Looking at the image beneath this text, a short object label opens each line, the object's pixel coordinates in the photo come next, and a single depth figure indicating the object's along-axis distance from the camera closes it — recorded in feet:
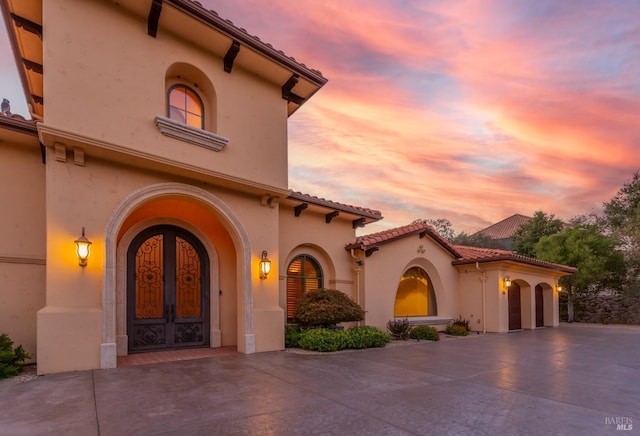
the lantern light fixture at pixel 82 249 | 21.66
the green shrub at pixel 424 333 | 39.24
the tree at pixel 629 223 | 66.39
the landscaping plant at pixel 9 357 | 19.84
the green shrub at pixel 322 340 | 30.35
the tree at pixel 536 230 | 84.53
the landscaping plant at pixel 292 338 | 31.99
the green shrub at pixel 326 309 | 32.45
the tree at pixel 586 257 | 63.93
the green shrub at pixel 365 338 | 32.09
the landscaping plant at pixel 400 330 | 39.24
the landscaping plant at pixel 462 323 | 48.52
